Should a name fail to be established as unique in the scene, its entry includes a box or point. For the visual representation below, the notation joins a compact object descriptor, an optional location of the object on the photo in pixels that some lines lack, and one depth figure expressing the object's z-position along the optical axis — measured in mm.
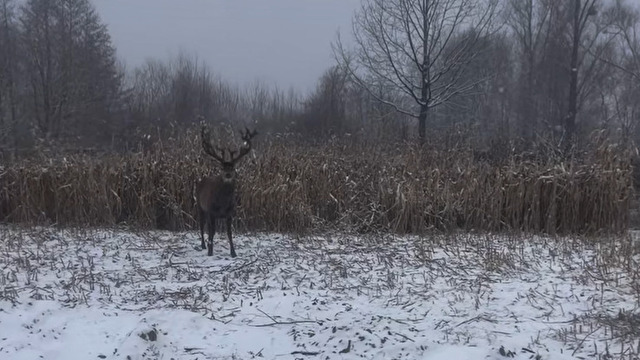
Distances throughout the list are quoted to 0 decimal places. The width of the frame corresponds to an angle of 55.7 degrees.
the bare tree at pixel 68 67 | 30875
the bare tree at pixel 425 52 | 15469
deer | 7949
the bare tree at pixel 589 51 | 33250
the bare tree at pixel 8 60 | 22844
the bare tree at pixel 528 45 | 35531
